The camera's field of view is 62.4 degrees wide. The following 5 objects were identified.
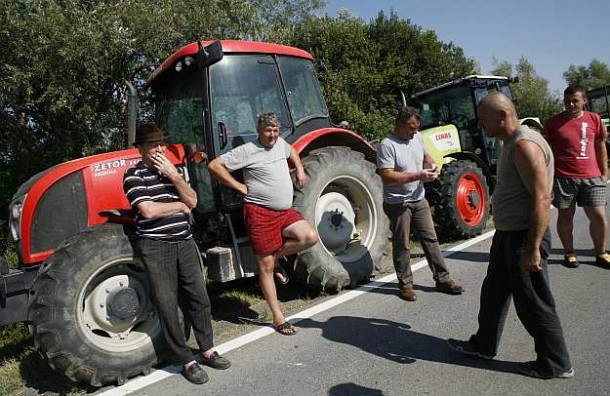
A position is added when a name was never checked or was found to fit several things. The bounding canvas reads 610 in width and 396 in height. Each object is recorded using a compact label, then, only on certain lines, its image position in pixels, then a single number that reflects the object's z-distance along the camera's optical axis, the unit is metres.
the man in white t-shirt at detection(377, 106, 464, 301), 4.54
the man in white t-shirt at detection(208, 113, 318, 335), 4.01
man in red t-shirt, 5.16
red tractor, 3.32
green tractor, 6.79
